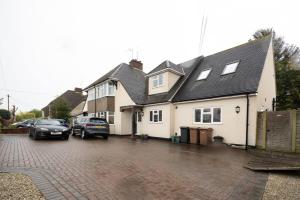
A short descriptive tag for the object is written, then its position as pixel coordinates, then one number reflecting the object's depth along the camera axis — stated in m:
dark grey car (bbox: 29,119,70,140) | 14.09
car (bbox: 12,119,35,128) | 25.57
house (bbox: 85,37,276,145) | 11.72
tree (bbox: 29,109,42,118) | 59.65
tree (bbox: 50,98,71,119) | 30.91
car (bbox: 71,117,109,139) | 15.91
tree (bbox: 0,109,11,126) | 36.33
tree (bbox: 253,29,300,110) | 21.27
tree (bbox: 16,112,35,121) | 48.92
